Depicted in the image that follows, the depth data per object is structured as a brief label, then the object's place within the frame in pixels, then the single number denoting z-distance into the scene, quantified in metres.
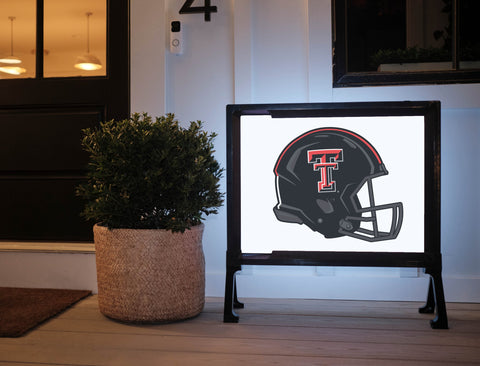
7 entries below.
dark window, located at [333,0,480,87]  1.95
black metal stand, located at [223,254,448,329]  1.55
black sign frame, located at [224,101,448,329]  1.58
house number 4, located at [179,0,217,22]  2.03
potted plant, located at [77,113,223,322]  1.55
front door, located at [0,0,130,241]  2.23
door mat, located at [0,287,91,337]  1.53
